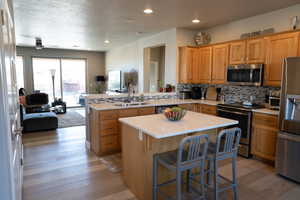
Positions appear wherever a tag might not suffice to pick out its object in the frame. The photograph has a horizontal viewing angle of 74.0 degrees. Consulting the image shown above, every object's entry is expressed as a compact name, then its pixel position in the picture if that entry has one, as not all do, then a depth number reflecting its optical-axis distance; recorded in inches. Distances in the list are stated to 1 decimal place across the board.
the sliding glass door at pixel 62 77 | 350.9
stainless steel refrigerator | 112.7
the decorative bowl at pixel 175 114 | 99.7
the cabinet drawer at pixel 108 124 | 147.8
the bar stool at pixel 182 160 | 76.5
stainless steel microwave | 149.3
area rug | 242.7
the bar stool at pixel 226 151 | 84.6
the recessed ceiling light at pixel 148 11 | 146.8
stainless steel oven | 144.9
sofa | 208.3
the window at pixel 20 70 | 330.6
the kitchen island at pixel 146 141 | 88.2
